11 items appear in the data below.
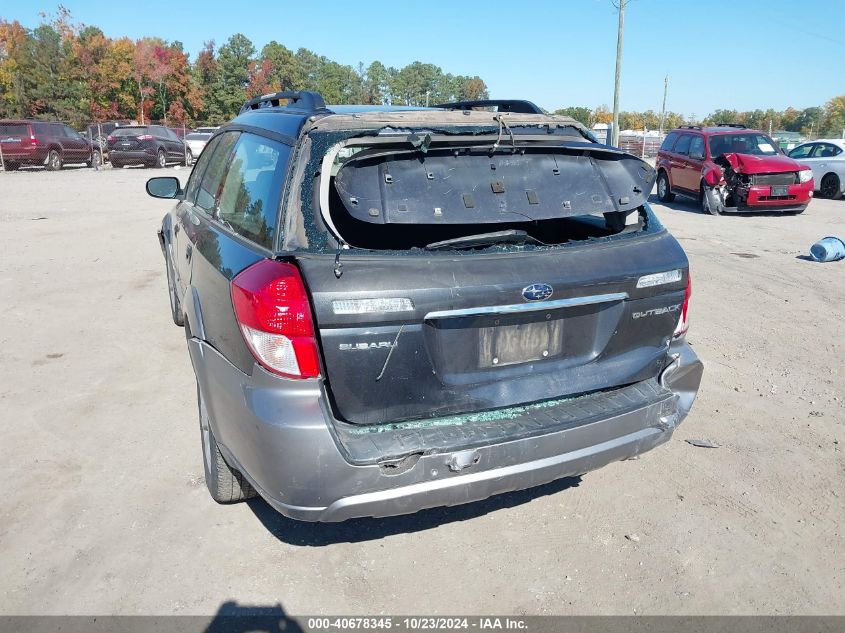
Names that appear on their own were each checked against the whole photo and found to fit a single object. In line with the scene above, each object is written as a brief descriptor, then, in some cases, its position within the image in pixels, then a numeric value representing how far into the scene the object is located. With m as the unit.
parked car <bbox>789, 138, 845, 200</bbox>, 16.86
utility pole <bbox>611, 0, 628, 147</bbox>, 28.55
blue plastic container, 8.79
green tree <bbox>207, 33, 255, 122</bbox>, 72.88
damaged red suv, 13.34
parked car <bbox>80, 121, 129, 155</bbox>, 27.80
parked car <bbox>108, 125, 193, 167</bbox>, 26.30
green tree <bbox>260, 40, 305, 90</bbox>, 82.56
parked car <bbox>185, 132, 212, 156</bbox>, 30.34
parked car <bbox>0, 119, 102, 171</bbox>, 24.08
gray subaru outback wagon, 2.39
